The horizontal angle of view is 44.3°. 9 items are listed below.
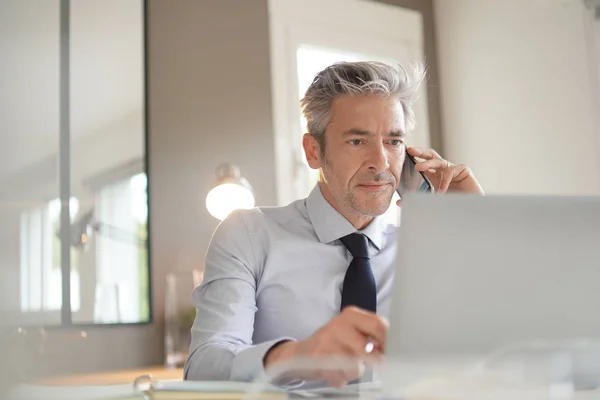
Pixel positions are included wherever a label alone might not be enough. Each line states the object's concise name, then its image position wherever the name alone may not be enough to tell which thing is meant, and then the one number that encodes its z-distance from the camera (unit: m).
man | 1.49
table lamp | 2.34
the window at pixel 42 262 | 2.20
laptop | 0.82
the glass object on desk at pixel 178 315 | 2.36
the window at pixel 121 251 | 2.35
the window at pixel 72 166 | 2.23
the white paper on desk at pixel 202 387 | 0.87
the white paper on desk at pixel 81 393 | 0.95
